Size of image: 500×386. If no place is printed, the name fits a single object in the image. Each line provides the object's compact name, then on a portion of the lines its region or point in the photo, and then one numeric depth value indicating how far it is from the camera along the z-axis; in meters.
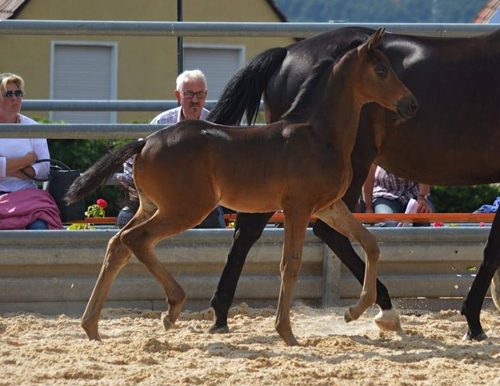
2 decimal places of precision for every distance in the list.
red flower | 16.19
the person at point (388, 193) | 16.86
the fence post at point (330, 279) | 14.26
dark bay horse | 12.83
